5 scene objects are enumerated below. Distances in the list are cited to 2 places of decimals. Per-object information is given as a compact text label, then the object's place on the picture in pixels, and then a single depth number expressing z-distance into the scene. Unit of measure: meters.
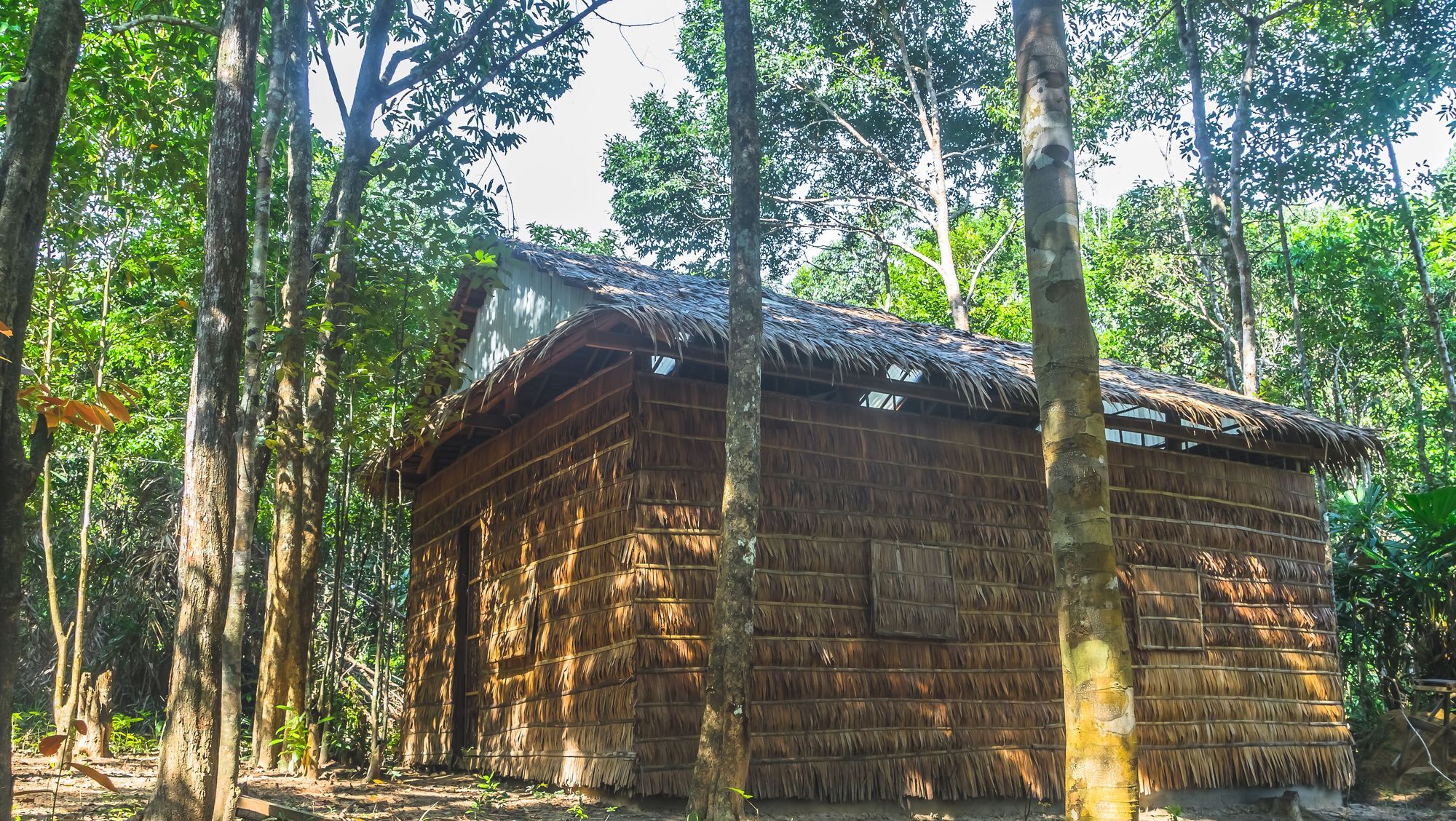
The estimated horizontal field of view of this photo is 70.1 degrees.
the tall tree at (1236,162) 11.83
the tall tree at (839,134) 16.31
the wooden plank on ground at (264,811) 4.61
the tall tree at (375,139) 7.07
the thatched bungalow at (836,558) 6.11
